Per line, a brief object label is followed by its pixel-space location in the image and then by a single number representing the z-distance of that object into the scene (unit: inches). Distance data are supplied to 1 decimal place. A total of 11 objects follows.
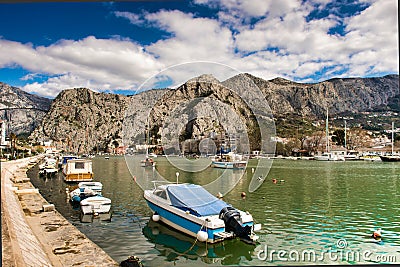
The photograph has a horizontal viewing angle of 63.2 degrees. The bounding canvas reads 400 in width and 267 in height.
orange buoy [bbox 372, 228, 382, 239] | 413.7
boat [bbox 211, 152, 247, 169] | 1679.4
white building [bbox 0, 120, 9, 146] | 2732.5
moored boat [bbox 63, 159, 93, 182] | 1064.4
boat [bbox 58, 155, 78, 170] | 1523.1
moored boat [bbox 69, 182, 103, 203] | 651.5
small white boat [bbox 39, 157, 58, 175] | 1307.8
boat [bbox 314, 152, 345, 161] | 3052.4
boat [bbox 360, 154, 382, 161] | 2906.0
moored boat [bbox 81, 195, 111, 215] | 549.0
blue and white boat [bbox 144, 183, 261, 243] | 377.4
